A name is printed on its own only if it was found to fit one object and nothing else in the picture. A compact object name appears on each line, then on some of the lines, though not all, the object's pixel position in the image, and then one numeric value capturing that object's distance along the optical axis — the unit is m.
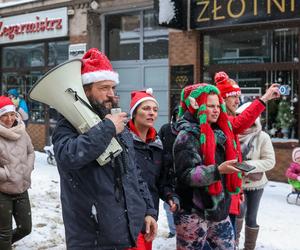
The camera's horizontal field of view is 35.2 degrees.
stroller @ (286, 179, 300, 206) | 7.60
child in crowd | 7.63
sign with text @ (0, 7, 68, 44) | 13.16
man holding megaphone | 2.36
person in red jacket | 4.00
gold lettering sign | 8.88
